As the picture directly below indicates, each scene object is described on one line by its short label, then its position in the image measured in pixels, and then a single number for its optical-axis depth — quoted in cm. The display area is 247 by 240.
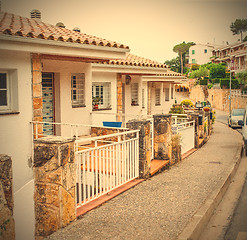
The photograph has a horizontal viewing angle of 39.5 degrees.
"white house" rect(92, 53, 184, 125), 1432
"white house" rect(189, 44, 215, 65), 9656
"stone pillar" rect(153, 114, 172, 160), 989
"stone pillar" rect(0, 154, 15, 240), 366
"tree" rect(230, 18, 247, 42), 8500
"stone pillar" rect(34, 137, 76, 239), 498
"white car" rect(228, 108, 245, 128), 2653
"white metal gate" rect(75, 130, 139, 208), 738
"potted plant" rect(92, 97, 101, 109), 1415
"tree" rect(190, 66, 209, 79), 7331
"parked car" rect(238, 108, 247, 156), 1313
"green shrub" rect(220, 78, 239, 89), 5628
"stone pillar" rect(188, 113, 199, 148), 1430
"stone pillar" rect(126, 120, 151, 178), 810
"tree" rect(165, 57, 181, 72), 9731
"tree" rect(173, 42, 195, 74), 9956
